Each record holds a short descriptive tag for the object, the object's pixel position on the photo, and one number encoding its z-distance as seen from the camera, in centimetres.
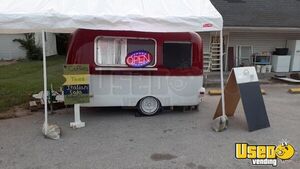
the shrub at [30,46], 1580
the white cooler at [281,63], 1119
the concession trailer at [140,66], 527
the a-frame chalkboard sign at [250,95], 475
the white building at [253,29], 1045
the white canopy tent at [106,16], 400
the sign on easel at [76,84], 475
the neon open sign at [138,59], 532
